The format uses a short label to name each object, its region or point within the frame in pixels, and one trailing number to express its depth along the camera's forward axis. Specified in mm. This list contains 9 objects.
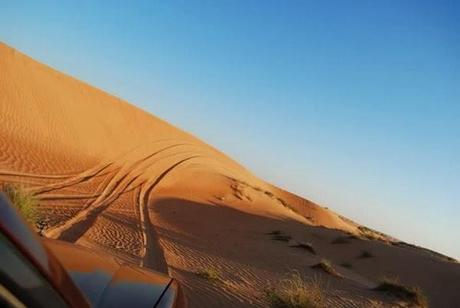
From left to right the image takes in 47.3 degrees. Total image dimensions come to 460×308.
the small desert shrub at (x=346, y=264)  20394
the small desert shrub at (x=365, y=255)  21922
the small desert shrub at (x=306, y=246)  19516
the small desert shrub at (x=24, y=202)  9859
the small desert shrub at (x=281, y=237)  20897
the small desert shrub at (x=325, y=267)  14672
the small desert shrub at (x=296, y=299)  8069
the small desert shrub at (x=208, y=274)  9820
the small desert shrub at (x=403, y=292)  13281
